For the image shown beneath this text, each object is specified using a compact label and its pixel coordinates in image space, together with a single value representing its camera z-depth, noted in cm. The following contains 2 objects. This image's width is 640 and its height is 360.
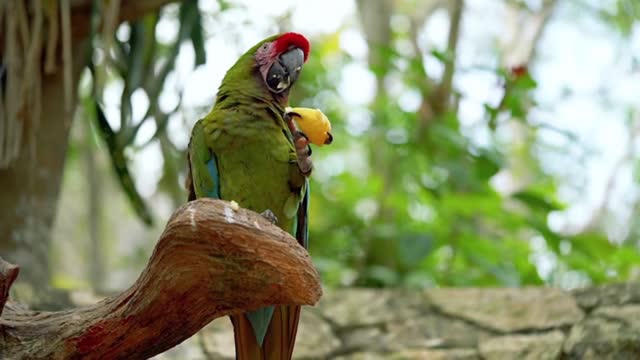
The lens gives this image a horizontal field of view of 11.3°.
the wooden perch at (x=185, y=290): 473
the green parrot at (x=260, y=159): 505
